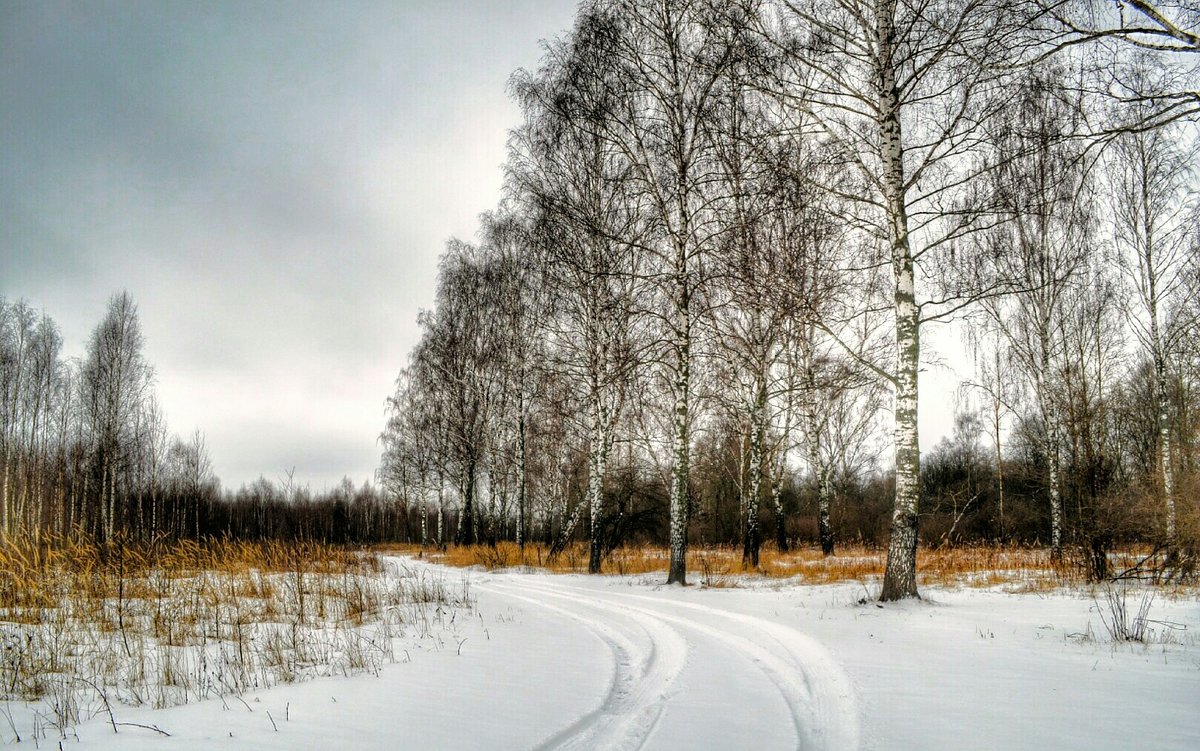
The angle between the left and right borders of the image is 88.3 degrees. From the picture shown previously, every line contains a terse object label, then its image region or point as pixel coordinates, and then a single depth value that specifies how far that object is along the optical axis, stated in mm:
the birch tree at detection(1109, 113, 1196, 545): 16062
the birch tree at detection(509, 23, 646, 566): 12742
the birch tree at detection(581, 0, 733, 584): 11523
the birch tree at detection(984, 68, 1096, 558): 15789
